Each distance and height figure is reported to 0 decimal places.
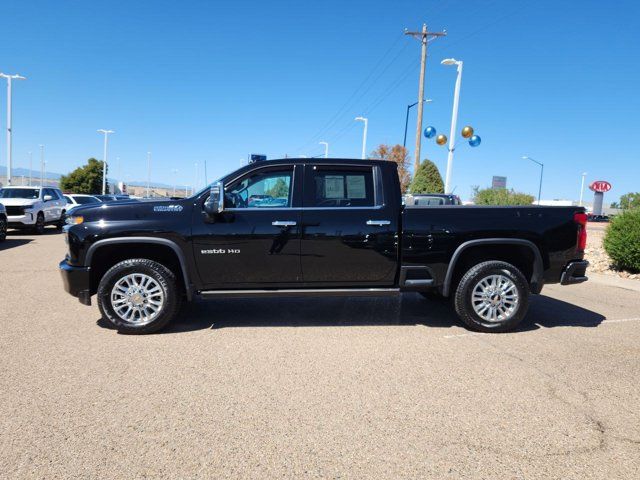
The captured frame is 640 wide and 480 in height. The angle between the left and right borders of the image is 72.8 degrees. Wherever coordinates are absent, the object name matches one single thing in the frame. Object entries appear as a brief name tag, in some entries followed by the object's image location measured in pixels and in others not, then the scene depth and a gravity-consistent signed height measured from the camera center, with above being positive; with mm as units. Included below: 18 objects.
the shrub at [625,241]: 9230 -171
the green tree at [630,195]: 98481 +8882
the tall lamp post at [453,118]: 18047 +4436
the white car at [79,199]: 21969 -197
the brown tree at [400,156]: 43438 +6275
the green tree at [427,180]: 24094 +2213
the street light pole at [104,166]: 53616 +3766
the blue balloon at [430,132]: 21047 +4220
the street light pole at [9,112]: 32562 +5869
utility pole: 23438 +7601
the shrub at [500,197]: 22767 +1557
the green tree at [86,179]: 53625 +1915
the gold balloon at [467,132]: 18422 +3827
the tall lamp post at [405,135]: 36294 +7398
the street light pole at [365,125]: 35491 +7333
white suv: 15914 -580
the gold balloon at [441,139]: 19859 +3689
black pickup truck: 4773 -381
